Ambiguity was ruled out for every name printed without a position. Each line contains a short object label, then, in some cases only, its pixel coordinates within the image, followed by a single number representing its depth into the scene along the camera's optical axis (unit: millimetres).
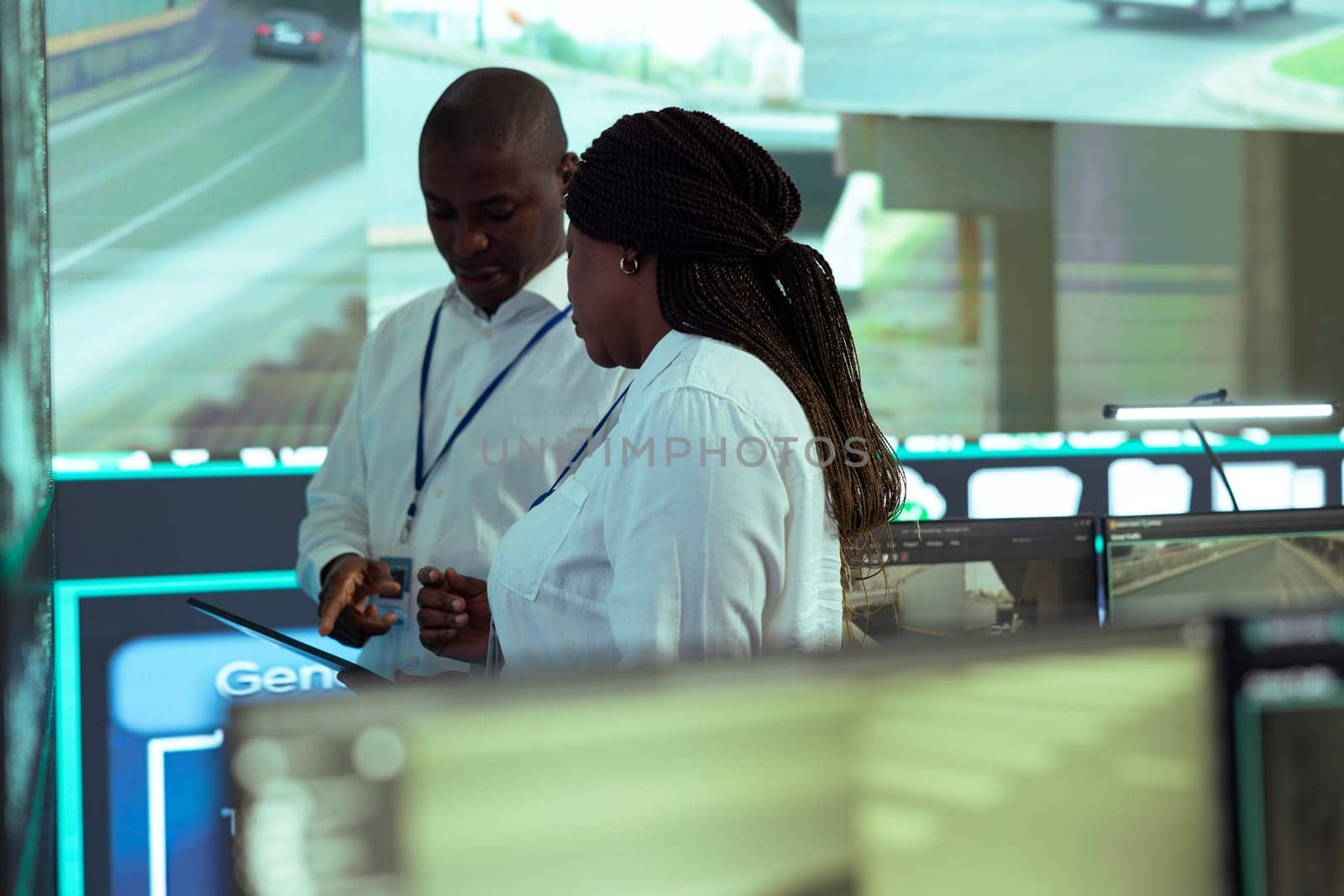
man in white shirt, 4925
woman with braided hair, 4182
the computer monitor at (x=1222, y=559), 5128
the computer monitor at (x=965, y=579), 5076
